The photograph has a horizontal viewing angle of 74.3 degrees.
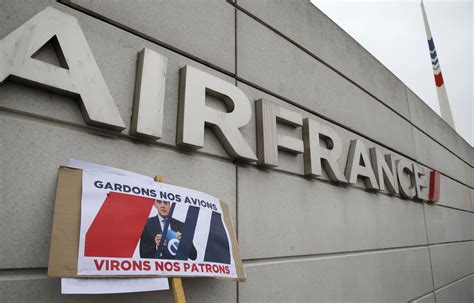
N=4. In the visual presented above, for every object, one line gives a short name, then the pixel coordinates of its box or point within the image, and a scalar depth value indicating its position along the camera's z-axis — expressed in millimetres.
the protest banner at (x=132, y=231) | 1183
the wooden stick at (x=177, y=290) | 1315
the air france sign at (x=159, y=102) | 1335
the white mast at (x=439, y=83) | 9148
